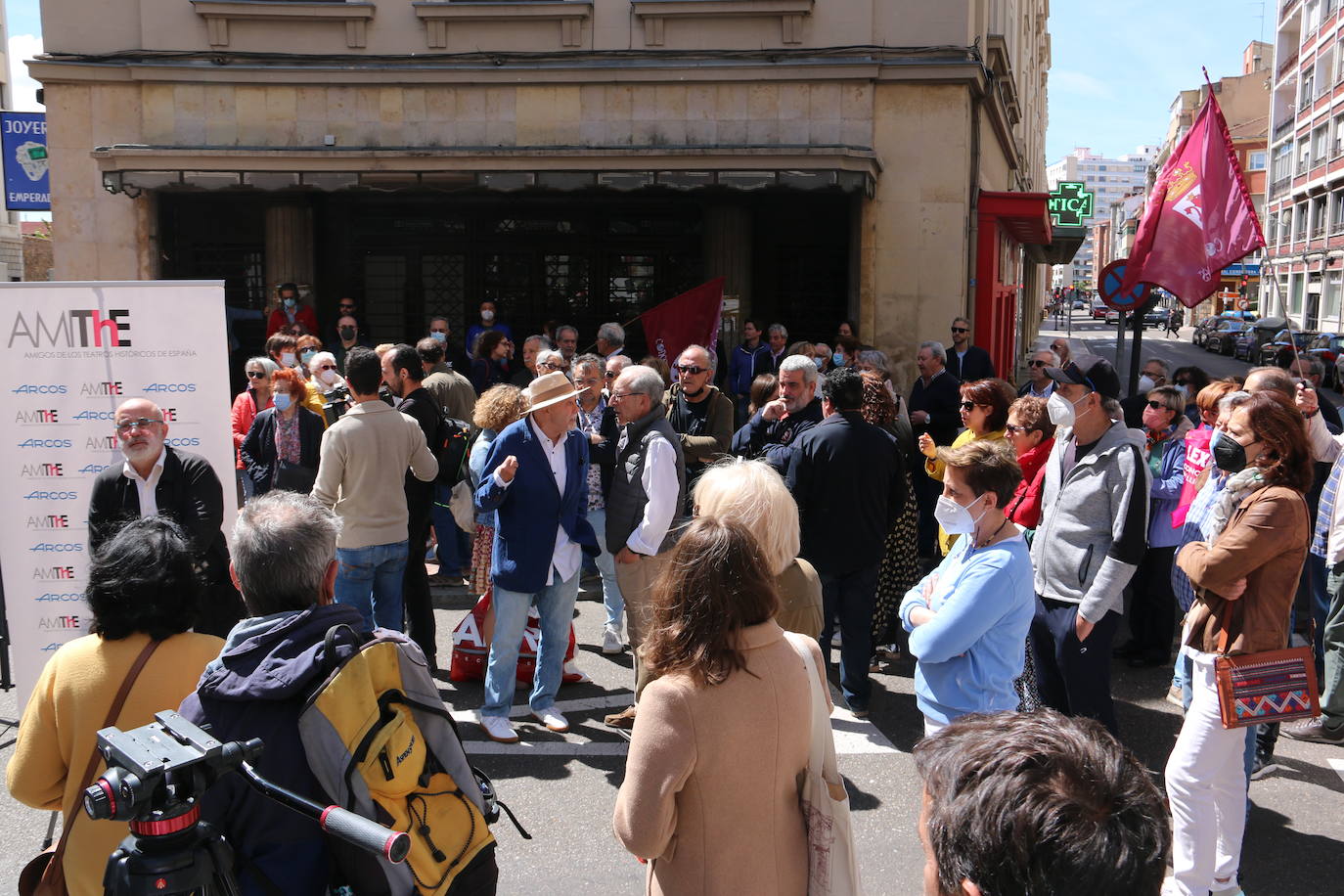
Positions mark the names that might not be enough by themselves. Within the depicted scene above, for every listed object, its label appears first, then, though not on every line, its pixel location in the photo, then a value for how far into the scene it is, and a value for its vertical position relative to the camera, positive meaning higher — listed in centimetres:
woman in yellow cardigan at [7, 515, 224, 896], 259 -87
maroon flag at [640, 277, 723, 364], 1103 +5
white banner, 498 -36
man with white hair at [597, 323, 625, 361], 1019 -13
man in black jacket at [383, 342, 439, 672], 634 -107
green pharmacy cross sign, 2513 +283
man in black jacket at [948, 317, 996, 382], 1152 -38
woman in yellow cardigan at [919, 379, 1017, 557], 609 -49
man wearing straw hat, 528 -102
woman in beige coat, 242 -93
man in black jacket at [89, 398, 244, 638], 465 -73
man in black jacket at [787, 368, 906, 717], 564 -95
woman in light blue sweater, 339 -90
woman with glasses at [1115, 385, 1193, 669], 672 -159
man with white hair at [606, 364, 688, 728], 530 -82
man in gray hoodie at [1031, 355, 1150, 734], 442 -89
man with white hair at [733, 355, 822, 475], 641 -51
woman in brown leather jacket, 371 -98
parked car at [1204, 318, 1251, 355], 4581 -44
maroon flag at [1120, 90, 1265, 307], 775 +80
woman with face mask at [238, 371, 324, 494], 652 -70
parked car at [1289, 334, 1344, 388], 2502 -69
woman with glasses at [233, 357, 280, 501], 804 -54
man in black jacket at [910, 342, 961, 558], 904 -75
